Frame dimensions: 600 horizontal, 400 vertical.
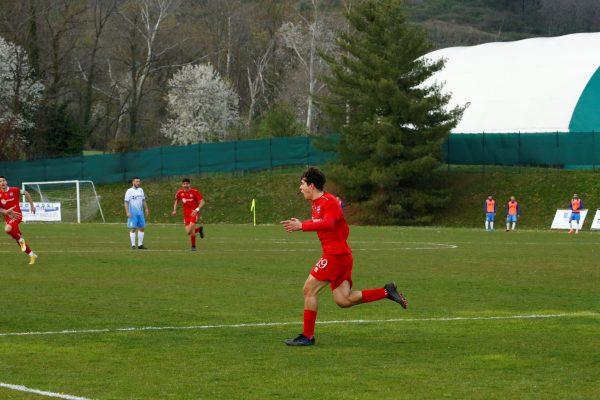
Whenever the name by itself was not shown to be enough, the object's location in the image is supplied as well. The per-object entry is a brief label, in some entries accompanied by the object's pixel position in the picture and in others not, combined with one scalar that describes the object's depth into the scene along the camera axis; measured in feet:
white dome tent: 218.79
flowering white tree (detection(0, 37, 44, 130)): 274.98
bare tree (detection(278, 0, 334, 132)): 305.73
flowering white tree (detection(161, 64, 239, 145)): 317.22
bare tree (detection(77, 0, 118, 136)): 296.98
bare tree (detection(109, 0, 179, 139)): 299.99
